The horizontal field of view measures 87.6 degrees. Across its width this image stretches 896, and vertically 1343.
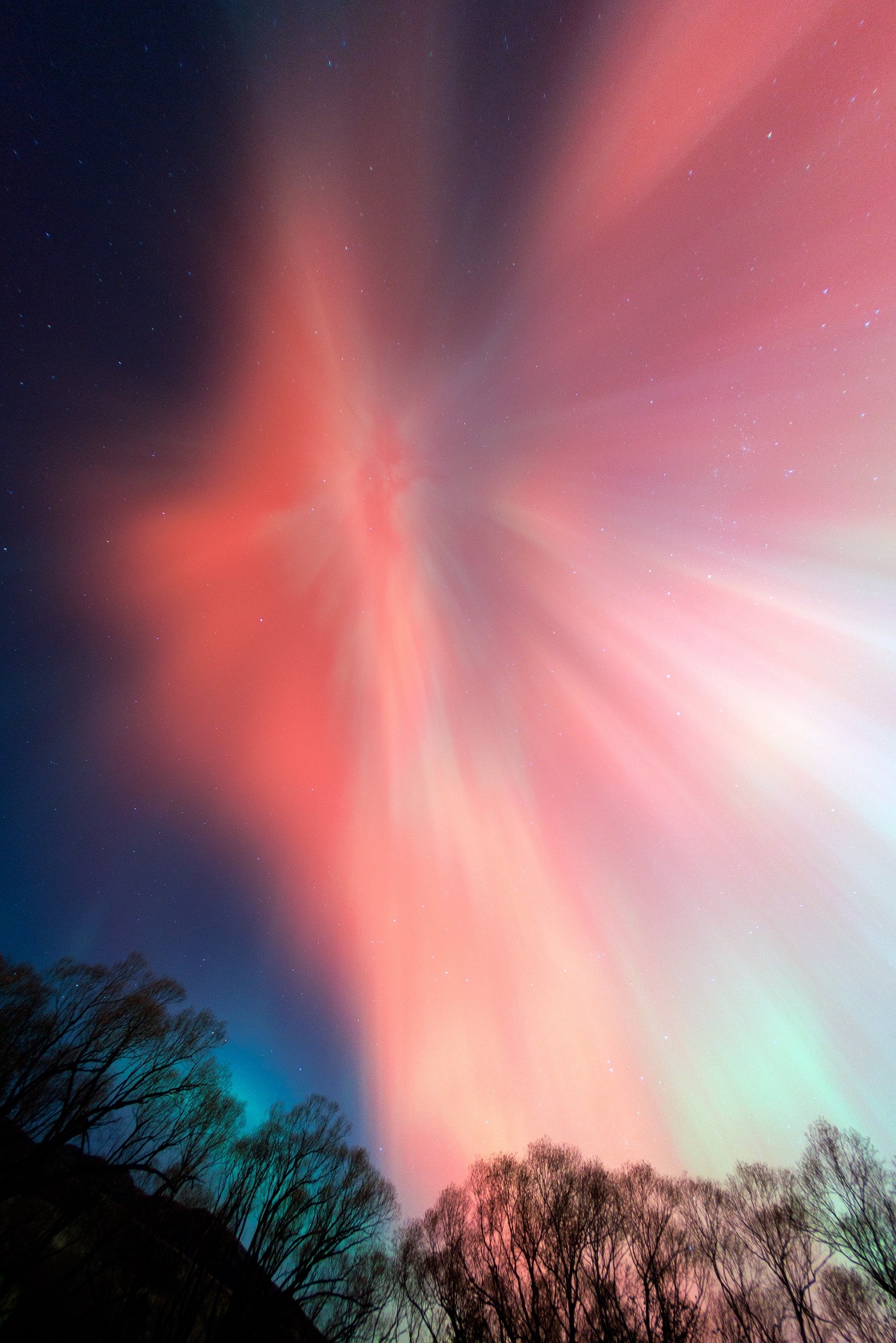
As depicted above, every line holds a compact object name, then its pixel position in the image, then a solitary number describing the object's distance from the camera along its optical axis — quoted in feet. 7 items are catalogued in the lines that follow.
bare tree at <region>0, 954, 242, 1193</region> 63.36
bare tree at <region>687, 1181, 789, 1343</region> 53.47
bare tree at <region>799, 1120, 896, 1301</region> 53.06
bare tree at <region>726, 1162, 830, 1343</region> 54.44
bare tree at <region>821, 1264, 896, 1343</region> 52.37
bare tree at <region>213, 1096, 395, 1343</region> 63.82
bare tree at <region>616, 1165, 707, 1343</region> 52.81
